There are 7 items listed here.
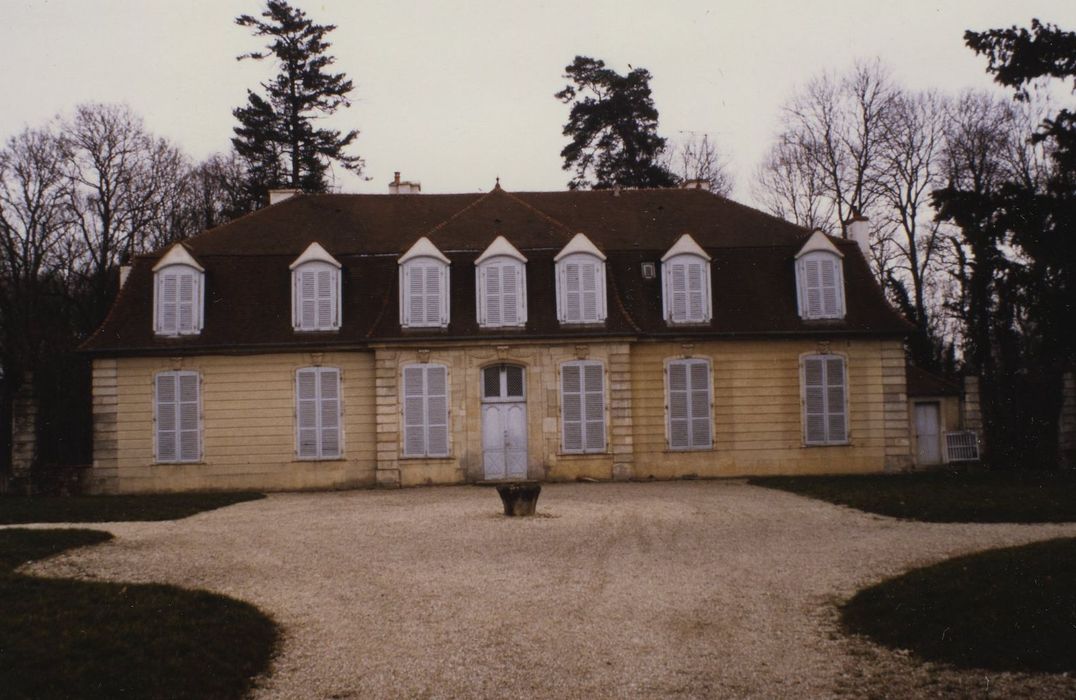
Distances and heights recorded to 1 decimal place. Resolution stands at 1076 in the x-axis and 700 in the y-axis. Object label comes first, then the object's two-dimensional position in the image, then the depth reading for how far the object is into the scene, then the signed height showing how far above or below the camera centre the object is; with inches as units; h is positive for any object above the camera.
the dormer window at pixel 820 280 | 997.2 +119.3
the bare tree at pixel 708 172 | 1668.3 +378.8
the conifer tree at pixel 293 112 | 1497.3 +441.6
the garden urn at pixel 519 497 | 661.9 -55.6
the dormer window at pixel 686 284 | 987.9 +117.9
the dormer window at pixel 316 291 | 970.7 +117.4
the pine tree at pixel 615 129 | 1545.3 +421.3
